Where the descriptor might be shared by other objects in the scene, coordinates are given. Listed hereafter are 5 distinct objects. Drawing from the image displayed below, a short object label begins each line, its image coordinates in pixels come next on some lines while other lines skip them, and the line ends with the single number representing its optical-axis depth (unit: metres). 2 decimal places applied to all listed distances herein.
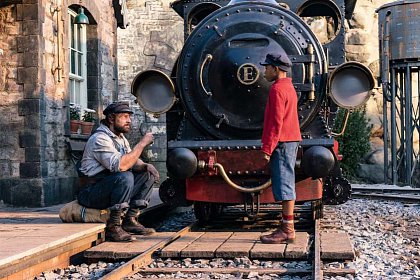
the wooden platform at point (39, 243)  4.25
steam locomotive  6.15
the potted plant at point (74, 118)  9.95
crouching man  5.57
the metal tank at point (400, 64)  17.38
